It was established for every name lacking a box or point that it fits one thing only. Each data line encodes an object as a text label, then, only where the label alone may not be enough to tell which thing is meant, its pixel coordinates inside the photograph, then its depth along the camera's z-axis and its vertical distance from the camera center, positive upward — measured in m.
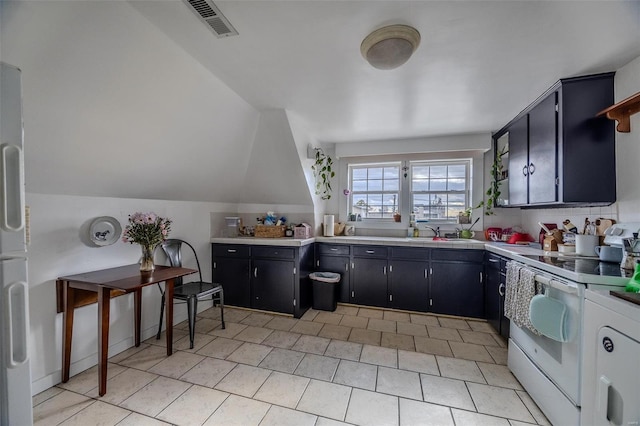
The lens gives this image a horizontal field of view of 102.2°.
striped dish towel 1.72 -0.61
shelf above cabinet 1.71 +0.65
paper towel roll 3.68 -0.24
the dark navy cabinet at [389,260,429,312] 3.07 -0.93
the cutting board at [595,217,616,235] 1.97 -0.13
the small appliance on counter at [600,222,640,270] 1.49 -0.22
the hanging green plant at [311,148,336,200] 3.48 +0.50
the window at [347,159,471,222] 3.67 +0.28
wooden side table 1.73 -0.60
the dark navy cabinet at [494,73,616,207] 1.95 +0.50
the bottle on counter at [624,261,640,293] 1.18 -0.36
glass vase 2.16 -0.41
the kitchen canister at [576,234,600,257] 2.00 -0.29
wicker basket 3.50 -0.30
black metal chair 2.37 -0.79
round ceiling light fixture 1.46 +0.96
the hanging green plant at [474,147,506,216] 3.22 +0.27
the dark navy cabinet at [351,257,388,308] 3.21 -0.93
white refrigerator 0.89 -0.20
